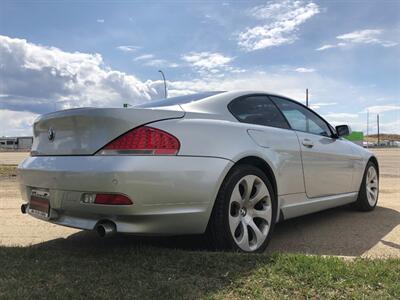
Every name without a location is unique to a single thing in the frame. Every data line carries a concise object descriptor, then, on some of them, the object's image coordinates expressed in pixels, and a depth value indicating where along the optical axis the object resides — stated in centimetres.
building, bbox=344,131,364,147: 4469
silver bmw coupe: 320
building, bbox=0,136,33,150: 8594
